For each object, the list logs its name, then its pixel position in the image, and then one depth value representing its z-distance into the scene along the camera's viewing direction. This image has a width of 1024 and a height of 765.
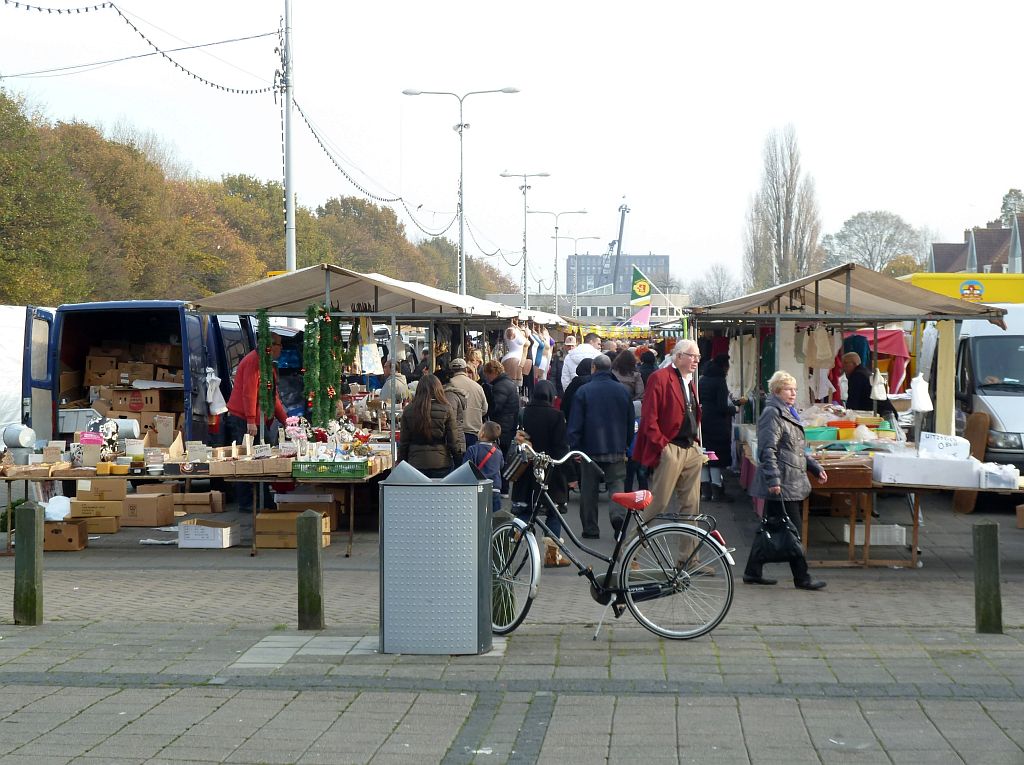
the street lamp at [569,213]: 70.07
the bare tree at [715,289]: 109.76
